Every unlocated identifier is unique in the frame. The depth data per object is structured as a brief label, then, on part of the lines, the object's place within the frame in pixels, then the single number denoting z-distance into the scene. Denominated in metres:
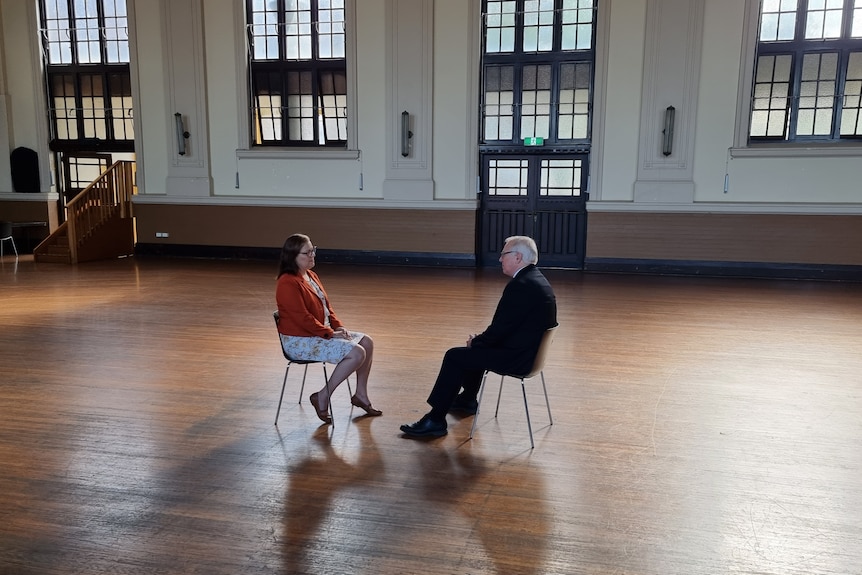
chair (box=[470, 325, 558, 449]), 3.60
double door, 11.33
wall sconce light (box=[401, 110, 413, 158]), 11.43
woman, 3.86
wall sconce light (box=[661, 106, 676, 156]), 10.48
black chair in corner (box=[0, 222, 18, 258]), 11.90
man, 3.56
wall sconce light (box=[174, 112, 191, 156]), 12.33
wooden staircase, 11.48
